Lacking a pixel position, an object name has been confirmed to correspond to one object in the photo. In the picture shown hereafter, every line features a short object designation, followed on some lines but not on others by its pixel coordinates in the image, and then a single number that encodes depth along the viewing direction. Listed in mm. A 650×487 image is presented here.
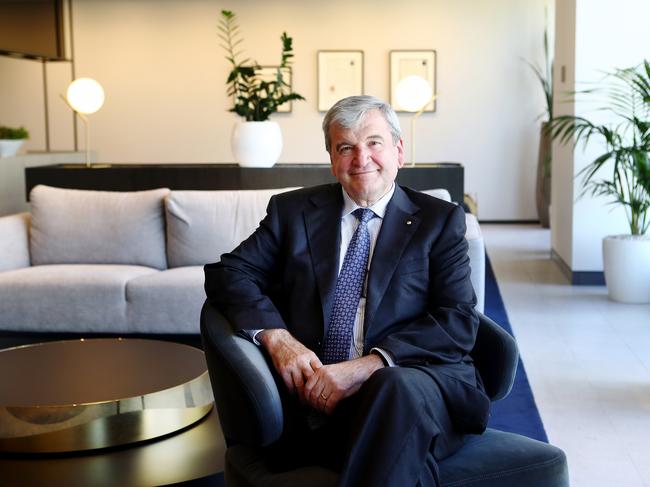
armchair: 2148
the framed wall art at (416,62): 10742
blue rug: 3693
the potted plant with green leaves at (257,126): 5715
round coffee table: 2691
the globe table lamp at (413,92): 6199
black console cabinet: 5727
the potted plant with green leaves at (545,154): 10281
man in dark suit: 2168
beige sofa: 4688
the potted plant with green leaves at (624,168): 6125
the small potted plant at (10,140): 8148
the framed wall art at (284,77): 10844
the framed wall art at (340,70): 10812
